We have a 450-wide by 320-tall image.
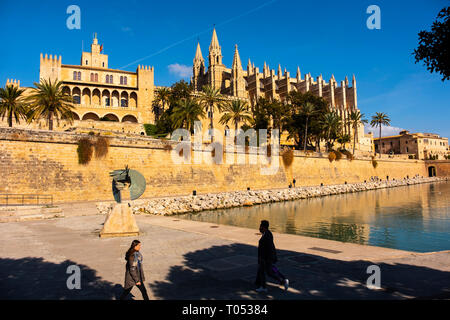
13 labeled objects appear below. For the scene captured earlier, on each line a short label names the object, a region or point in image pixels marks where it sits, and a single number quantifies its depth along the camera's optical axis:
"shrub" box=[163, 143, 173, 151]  29.45
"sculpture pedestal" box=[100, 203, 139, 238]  11.00
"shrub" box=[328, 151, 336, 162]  47.75
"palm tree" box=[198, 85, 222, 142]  40.25
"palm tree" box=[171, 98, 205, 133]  38.44
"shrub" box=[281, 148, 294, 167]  40.97
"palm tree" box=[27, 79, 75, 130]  28.70
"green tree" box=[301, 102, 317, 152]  48.27
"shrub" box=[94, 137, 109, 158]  25.03
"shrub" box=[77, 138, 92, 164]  24.13
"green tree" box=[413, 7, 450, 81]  6.05
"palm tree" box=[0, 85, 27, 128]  30.98
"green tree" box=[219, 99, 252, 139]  43.84
